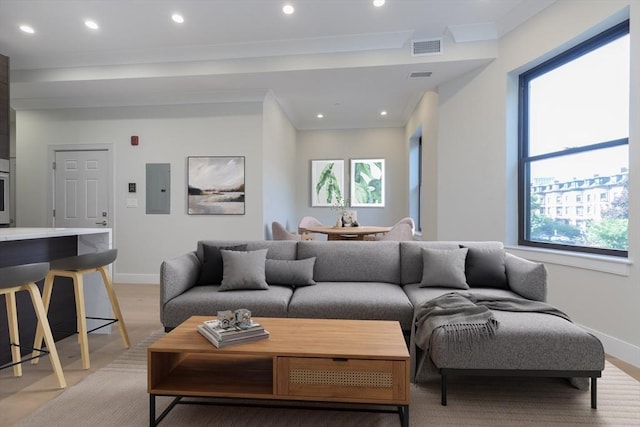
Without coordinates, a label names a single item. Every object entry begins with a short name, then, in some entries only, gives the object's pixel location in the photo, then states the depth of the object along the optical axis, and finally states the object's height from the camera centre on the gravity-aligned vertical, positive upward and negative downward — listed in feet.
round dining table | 14.47 -0.96
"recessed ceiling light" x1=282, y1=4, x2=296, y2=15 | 10.96 +6.10
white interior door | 17.19 +0.93
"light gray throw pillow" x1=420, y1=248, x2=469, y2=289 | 9.16 -1.56
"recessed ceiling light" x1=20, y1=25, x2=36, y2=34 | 12.14 +6.11
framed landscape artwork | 16.66 +1.07
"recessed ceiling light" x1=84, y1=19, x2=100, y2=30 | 11.86 +6.11
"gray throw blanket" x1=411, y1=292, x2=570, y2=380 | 6.34 -2.07
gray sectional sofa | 6.25 -2.06
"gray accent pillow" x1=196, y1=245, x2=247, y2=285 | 9.72 -1.64
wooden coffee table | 5.34 -2.50
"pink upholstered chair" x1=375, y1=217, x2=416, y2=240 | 14.65 -1.02
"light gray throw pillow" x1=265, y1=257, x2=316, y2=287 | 9.71 -1.74
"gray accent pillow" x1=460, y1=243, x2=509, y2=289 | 9.30 -1.59
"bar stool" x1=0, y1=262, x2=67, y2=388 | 6.47 -1.74
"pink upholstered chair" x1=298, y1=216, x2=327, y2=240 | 17.98 -0.94
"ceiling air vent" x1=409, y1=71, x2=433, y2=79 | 13.76 +5.16
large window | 9.32 +1.73
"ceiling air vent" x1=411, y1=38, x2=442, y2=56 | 12.71 +5.66
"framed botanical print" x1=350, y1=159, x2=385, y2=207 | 24.56 +1.75
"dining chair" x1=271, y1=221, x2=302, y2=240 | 15.89 -1.14
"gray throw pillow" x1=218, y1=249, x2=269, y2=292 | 9.07 -1.59
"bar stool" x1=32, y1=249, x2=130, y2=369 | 7.86 -1.46
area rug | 5.88 -3.47
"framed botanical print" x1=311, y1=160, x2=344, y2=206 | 24.77 +1.79
